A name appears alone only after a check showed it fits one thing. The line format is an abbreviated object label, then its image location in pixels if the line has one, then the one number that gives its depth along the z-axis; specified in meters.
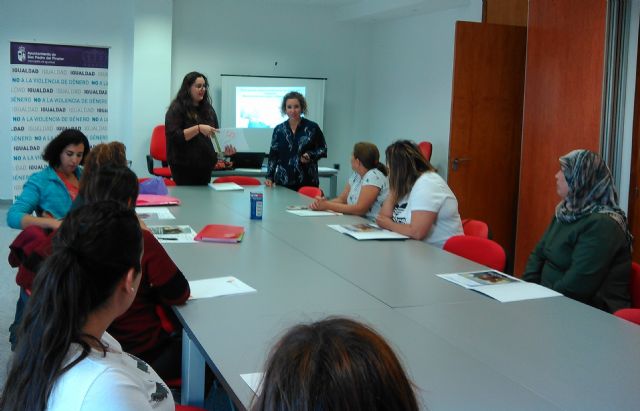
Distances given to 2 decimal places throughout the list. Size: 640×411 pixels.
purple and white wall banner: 7.79
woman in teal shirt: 3.57
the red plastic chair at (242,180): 5.82
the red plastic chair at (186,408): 1.94
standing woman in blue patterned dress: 5.38
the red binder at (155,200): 4.31
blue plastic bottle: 3.91
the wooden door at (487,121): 5.55
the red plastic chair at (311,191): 5.26
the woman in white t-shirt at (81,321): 1.18
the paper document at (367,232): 3.42
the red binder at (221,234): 3.26
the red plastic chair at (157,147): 7.57
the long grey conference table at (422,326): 1.61
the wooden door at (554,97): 4.44
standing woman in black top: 4.93
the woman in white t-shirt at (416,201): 3.49
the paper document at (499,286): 2.40
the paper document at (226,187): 5.27
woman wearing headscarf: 2.72
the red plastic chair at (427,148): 6.94
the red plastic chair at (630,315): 2.28
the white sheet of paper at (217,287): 2.36
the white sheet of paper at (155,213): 3.90
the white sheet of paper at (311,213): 4.16
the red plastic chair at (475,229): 3.61
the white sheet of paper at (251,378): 1.59
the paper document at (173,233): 3.25
